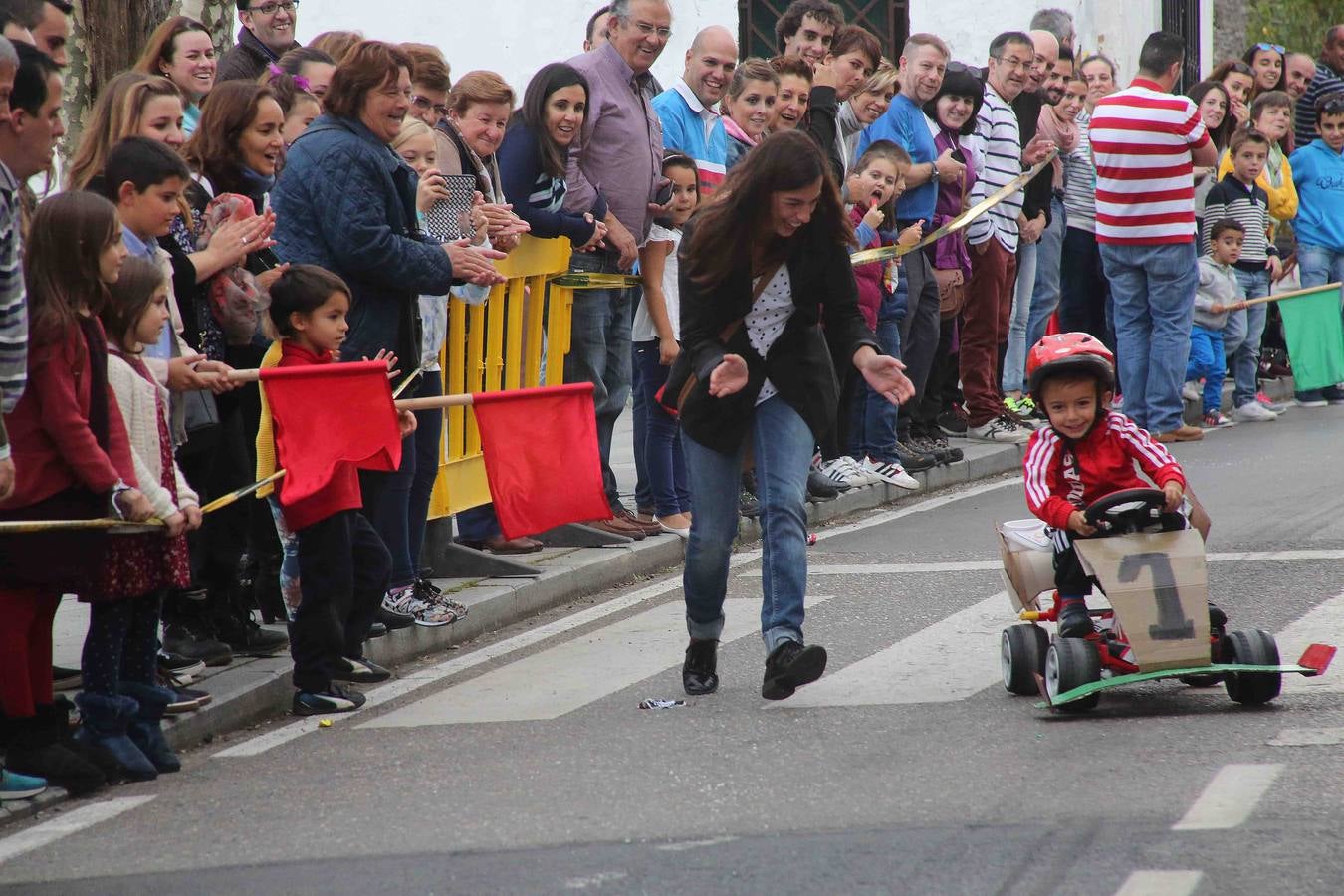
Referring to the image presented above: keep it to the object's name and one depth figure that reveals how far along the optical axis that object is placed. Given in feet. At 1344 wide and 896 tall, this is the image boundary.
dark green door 143.13
